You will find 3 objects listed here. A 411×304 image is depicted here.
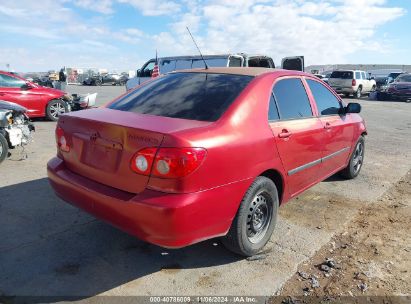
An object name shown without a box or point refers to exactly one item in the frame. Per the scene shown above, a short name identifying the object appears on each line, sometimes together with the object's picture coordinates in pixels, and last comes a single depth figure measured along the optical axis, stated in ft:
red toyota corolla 8.70
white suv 80.69
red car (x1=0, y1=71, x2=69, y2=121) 33.14
